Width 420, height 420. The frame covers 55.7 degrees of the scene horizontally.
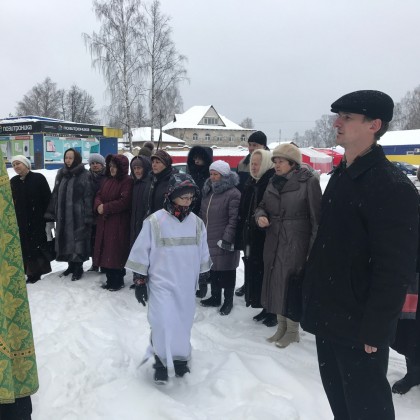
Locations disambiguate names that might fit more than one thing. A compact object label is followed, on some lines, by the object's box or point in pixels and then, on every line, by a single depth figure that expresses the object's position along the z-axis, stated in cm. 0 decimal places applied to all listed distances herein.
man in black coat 170
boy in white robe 302
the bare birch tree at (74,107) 5481
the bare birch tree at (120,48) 2194
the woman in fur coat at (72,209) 539
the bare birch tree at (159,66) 2322
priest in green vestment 154
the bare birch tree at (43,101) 5253
